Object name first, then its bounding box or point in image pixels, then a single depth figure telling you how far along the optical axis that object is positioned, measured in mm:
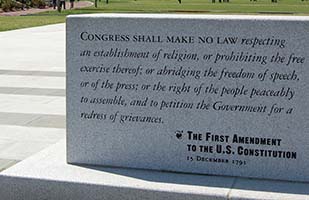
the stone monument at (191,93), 4926
